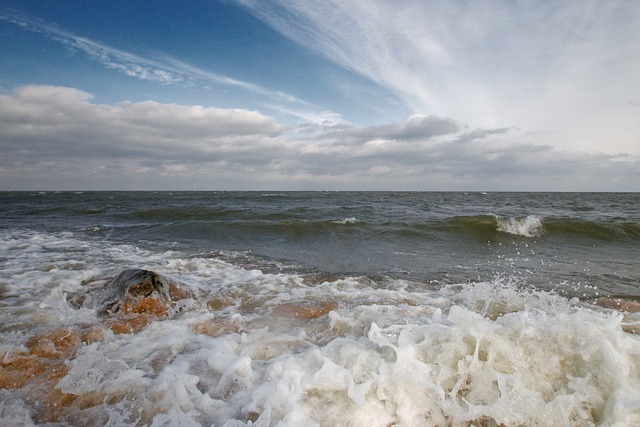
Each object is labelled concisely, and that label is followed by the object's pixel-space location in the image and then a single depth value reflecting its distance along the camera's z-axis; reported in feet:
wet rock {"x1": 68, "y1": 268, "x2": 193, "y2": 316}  13.74
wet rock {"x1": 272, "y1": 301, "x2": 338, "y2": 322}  12.98
